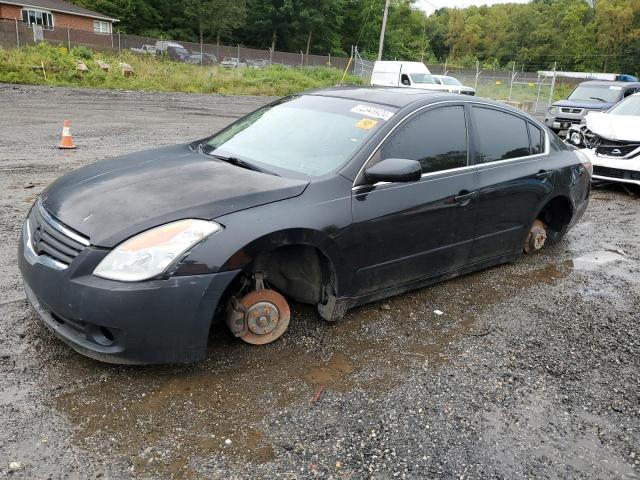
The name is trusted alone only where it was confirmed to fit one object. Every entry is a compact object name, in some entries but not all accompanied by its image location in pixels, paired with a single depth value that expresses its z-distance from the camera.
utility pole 35.53
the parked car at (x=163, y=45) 32.82
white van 26.00
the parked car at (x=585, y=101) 15.62
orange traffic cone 9.34
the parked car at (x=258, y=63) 35.22
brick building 40.12
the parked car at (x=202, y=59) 33.97
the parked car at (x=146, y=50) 31.27
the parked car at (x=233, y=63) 33.62
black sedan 2.82
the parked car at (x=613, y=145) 8.60
